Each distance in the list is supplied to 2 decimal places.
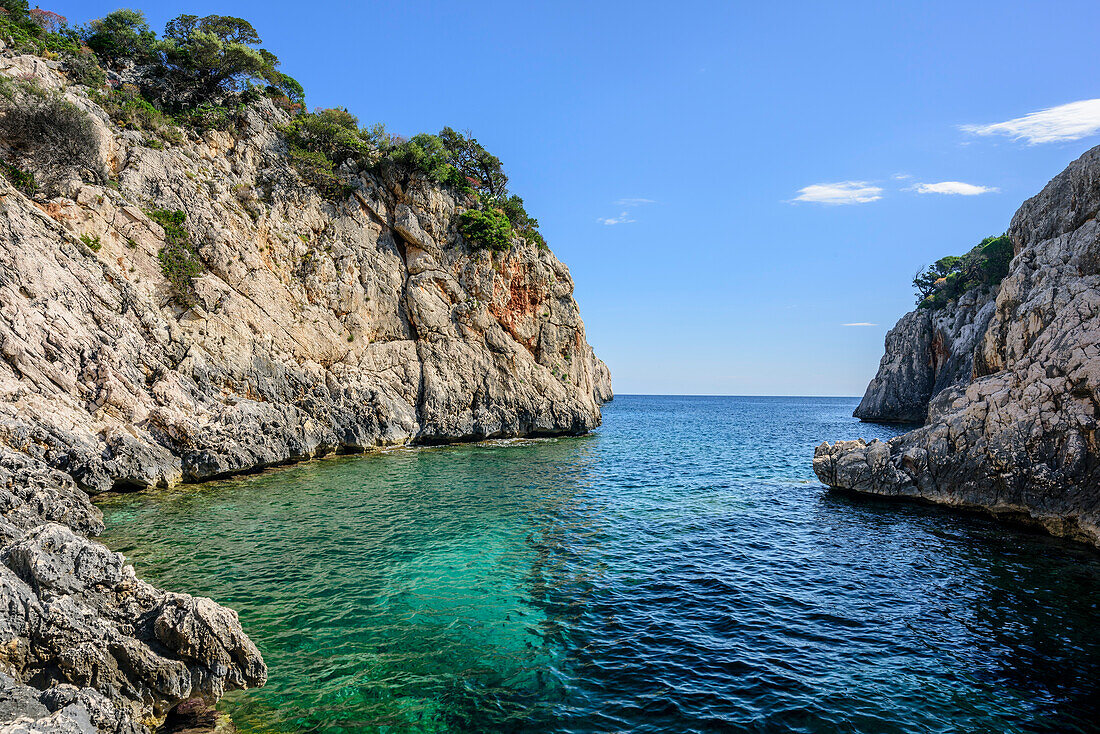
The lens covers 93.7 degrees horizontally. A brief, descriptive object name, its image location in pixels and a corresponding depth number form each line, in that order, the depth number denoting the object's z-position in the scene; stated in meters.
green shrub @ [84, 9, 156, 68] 38.97
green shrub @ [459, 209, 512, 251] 49.16
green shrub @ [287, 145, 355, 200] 42.28
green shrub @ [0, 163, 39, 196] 26.45
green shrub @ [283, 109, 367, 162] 43.28
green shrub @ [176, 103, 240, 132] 38.25
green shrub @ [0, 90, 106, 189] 27.89
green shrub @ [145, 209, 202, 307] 30.19
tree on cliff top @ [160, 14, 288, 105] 39.59
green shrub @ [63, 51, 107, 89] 34.00
